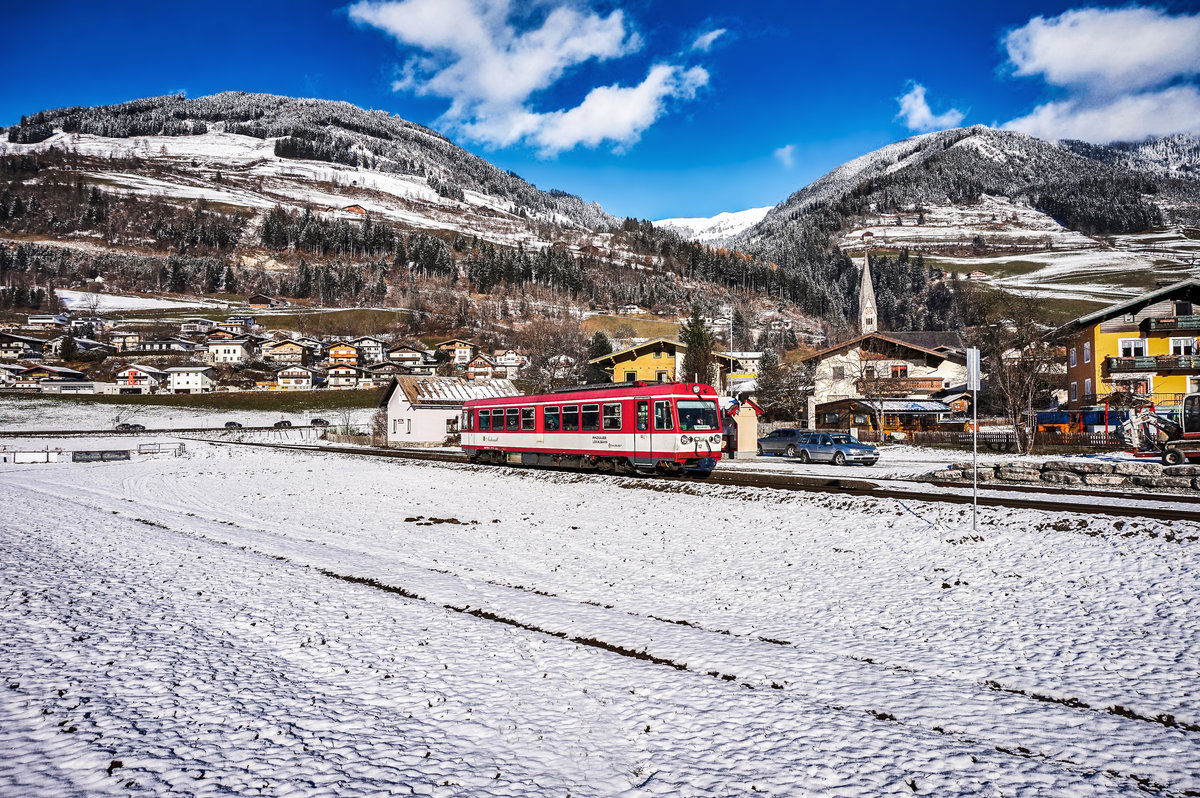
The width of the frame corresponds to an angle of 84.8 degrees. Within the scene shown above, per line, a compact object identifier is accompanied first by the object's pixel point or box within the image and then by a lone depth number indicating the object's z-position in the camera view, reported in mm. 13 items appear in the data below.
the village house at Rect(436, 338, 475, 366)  134000
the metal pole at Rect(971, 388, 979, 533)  13745
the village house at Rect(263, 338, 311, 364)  132375
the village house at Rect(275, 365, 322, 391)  116000
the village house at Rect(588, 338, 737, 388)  73438
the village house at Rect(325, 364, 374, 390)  122250
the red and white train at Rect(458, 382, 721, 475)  24406
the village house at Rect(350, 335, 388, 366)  136250
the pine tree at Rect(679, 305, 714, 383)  68688
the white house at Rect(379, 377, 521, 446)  58312
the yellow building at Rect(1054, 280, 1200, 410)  45469
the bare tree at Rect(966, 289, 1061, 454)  36512
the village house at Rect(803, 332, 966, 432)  56531
